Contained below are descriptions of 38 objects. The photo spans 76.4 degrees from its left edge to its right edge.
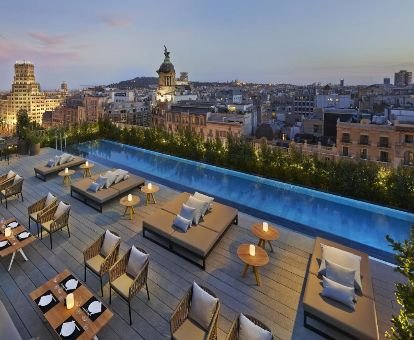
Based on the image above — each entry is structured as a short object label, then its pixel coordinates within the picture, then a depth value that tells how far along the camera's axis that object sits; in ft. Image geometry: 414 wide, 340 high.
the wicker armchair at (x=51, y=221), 26.79
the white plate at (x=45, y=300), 16.96
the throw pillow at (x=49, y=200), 30.61
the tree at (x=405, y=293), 10.53
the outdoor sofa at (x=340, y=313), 15.95
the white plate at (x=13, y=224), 26.69
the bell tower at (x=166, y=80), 254.68
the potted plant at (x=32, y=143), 60.37
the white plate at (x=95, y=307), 16.39
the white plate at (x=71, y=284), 18.15
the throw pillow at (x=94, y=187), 36.03
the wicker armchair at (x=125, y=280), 18.07
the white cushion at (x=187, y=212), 27.27
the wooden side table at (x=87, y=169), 46.00
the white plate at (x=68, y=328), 15.03
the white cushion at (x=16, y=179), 38.38
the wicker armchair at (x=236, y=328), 14.32
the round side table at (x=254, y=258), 21.35
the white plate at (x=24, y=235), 24.98
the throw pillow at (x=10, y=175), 40.40
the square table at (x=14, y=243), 23.06
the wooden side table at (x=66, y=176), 42.93
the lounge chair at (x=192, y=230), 24.23
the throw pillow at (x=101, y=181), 36.78
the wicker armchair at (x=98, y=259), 20.68
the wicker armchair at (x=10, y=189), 35.95
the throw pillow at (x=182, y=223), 26.25
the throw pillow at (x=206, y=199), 30.09
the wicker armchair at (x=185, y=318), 14.72
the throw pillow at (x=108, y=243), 22.56
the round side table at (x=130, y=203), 32.04
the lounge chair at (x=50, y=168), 45.16
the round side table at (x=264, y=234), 25.01
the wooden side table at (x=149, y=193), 35.64
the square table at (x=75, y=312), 15.28
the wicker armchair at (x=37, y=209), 28.99
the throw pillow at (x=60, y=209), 28.05
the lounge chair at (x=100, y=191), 34.53
